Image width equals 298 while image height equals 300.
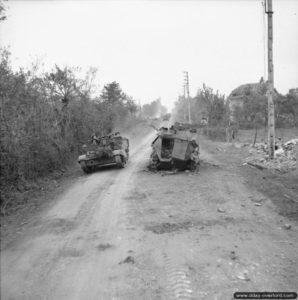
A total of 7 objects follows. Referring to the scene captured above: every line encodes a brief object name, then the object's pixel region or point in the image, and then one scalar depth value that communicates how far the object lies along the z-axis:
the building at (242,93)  44.26
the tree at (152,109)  113.75
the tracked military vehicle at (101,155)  15.28
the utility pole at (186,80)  49.56
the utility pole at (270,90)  15.41
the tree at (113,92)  39.65
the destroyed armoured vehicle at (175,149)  13.92
